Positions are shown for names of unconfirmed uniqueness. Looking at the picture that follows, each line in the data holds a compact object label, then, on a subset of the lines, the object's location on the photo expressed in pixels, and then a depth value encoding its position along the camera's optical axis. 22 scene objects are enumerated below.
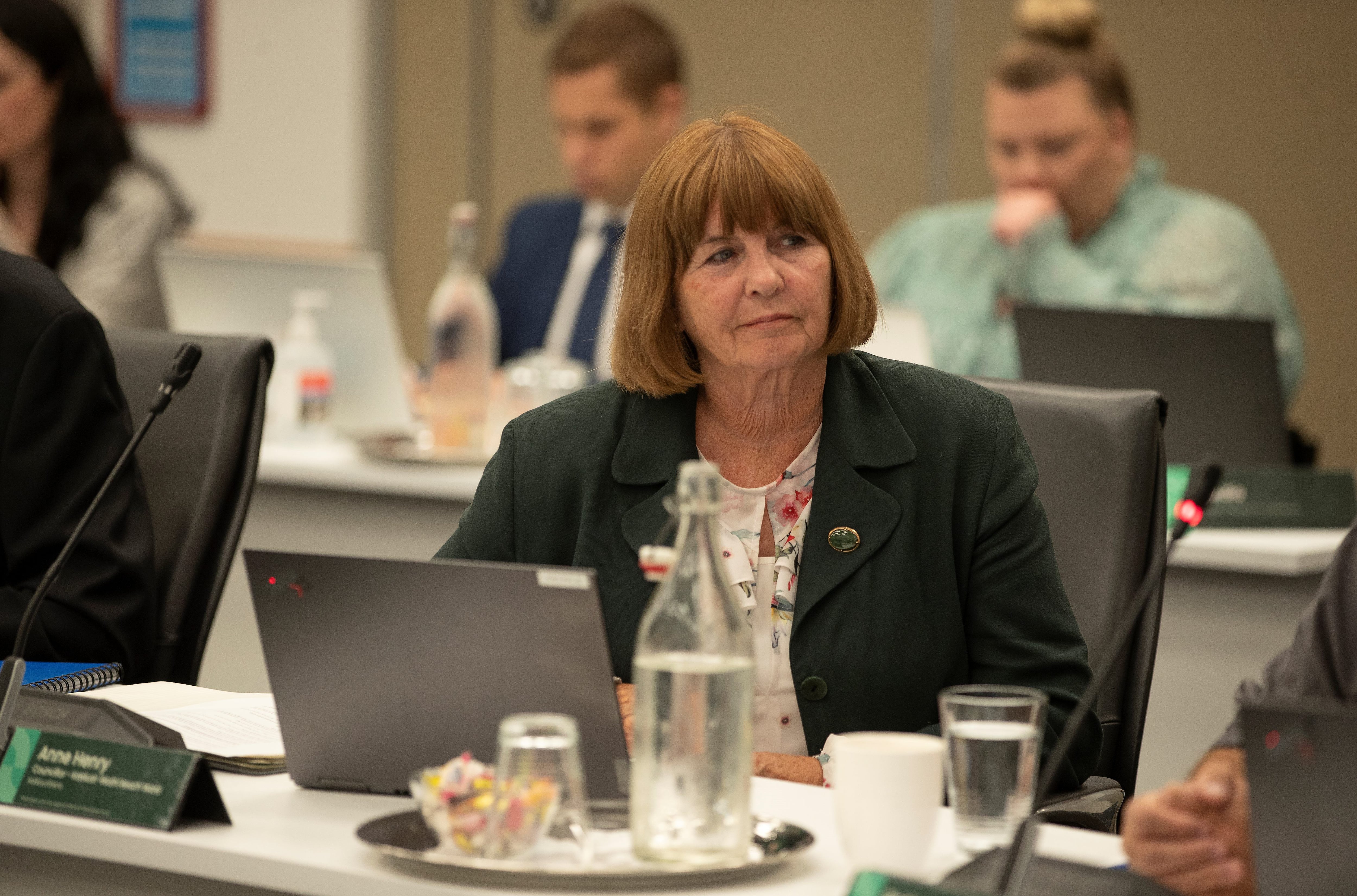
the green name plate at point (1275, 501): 6.83
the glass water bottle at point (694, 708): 4.34
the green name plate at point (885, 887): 4.20
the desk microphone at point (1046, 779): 4.27
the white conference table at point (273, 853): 4.36
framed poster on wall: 14.71
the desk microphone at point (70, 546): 4.57
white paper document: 4.69
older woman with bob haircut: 4.97
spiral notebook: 4.85
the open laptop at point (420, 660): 4.42
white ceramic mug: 4.33
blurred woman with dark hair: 8.34
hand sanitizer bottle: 8.34
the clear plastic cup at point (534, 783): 4.33
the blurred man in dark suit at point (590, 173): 9.20
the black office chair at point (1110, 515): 5.12
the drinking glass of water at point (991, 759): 4.35
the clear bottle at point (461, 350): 8.30
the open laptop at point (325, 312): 8.41
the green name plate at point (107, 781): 4.46
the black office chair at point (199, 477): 5.35
